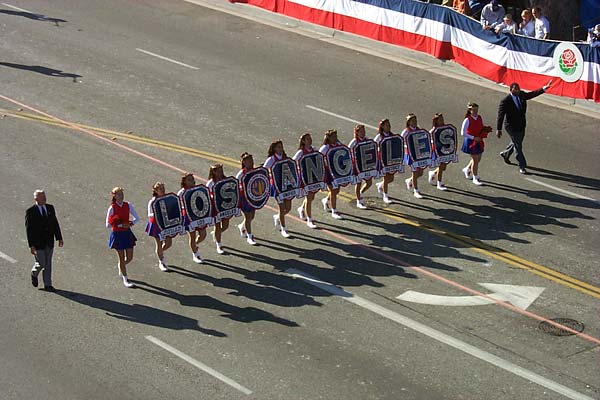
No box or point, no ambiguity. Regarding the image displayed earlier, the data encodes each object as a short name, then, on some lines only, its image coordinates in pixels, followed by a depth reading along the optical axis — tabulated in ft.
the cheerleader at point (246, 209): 59.36
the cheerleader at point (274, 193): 60.75
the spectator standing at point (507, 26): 92.96
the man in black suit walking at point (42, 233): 53.06
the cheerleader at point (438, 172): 67.62
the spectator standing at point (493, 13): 95.66
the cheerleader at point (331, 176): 63.26
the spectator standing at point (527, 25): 92.43
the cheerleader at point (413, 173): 66.64
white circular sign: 85.71
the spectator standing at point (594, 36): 87.25
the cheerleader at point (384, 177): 65.41
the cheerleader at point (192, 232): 56.75
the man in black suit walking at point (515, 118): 71.36
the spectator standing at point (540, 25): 91.66
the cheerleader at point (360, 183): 64.23
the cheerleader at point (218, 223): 58.13
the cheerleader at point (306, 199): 61.82
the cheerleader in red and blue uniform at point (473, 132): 68.08
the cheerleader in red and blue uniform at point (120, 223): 53.72
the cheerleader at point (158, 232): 55.36
